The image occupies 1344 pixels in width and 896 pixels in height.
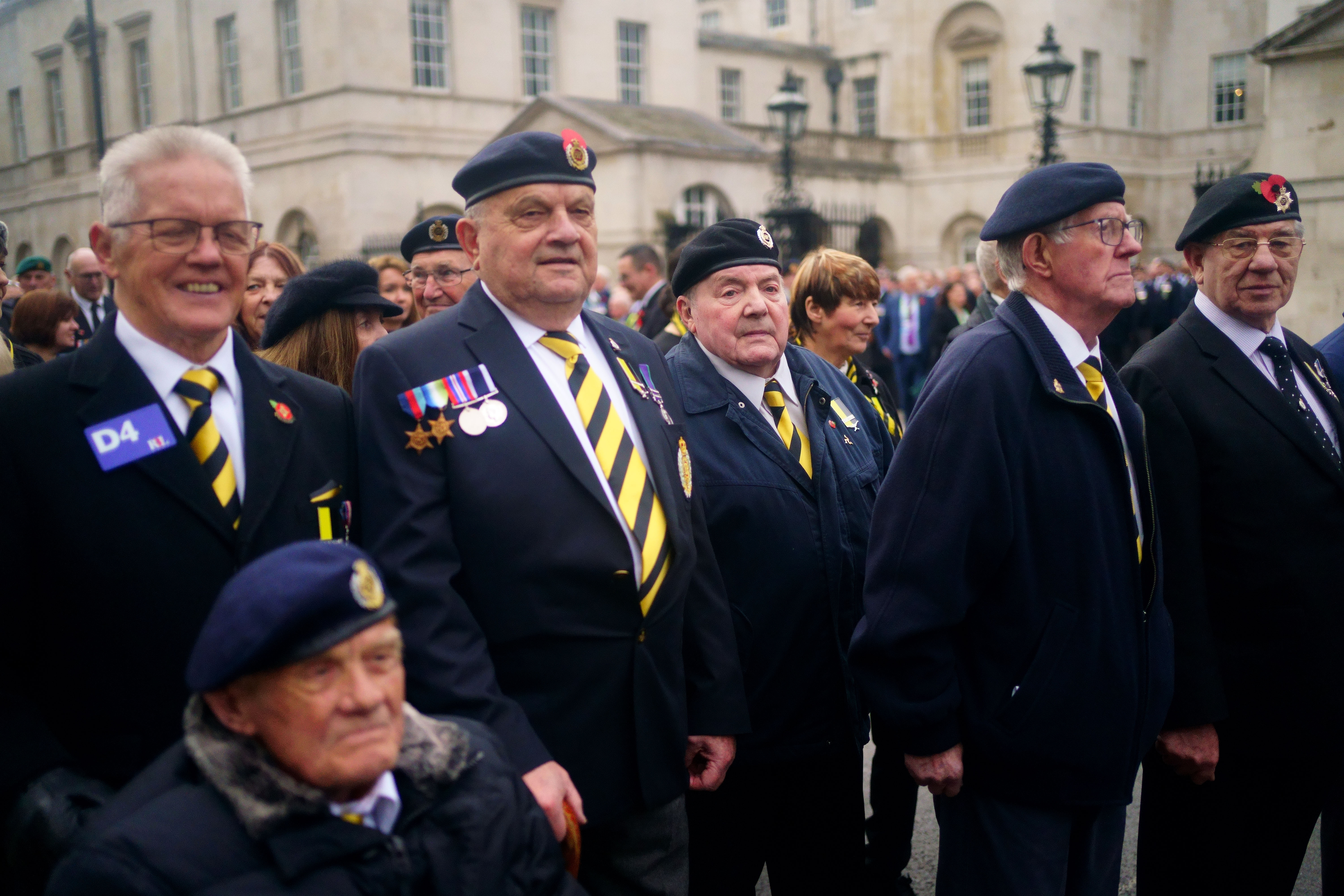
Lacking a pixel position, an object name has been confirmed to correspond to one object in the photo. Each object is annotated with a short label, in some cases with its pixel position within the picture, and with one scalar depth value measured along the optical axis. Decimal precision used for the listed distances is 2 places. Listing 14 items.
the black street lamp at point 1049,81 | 13.36
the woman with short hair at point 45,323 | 6.55
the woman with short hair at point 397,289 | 6.16
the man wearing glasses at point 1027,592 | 2.91
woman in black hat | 3.93
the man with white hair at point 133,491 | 2.24
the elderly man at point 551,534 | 2.59
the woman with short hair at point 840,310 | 4.88
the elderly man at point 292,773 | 1.86
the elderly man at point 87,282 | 10.23
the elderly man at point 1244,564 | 3.33
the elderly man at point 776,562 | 3.50
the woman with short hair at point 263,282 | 4.91
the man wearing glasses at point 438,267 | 5.50
